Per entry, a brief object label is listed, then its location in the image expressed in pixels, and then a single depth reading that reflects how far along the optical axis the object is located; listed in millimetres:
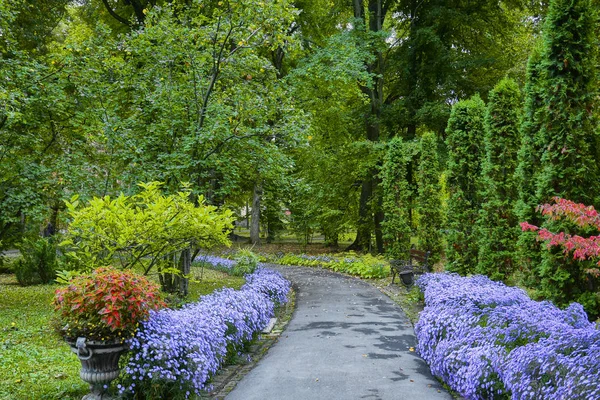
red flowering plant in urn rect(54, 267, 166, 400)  3873
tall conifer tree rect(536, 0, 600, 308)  7281
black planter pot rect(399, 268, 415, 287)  11711
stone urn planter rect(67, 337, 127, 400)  3865
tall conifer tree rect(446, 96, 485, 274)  11344
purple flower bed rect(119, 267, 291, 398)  4113
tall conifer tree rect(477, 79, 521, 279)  9812
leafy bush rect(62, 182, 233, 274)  5484
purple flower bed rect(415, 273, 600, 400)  3438
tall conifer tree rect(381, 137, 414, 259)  15984
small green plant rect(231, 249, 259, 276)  13859
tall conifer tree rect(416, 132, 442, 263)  14570
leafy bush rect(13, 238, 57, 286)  13102
